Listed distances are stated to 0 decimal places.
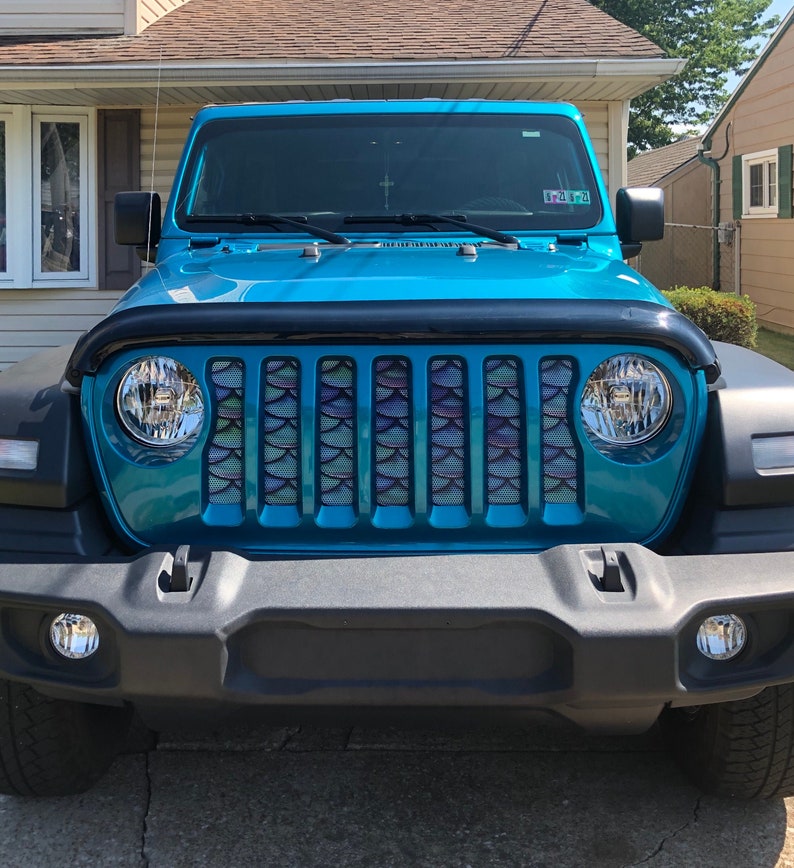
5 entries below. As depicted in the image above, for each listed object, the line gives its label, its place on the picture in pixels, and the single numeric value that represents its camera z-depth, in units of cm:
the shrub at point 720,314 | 1051
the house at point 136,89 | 852
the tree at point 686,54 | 3712
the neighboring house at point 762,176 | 1405
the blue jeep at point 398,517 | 221
